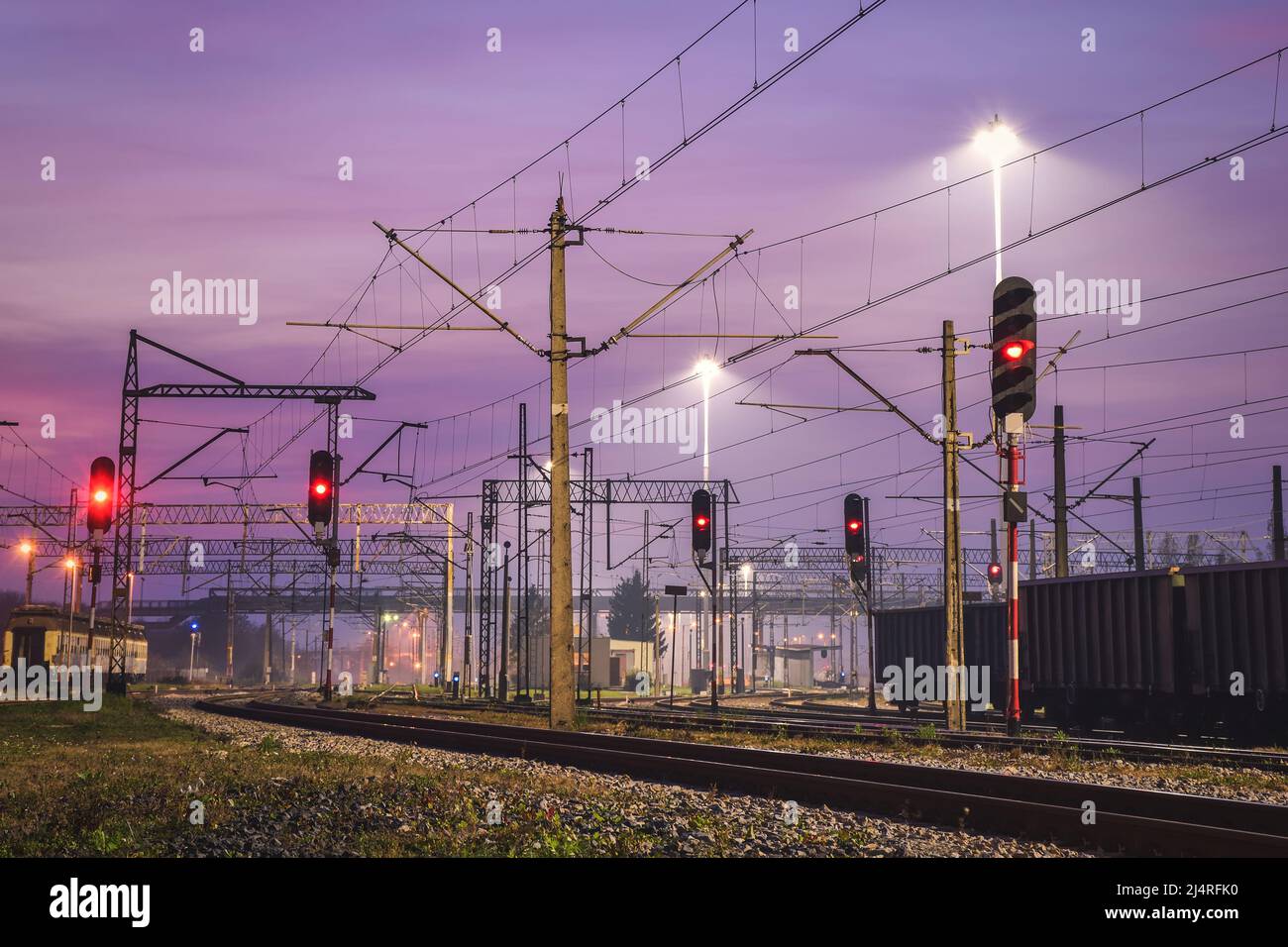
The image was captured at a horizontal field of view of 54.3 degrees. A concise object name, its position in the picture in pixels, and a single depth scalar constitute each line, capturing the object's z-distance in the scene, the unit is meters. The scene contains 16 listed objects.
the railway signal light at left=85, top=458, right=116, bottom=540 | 26.12
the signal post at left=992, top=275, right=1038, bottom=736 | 20.97
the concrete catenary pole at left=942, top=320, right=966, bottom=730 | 25.64
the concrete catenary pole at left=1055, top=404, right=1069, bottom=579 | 40.69
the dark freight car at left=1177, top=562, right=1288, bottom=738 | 23.70
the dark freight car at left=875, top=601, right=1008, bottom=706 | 33.97
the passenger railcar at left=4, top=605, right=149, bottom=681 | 57.25
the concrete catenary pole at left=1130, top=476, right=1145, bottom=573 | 52.84
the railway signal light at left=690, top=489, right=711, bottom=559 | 34.28
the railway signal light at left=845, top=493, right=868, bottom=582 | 32.72
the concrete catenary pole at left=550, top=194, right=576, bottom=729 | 26.58
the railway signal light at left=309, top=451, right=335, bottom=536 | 27.47
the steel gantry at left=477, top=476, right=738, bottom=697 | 52.19
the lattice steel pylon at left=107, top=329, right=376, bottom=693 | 40.81
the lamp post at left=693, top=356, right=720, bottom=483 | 38.19
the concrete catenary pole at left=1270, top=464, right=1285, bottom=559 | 51.41
